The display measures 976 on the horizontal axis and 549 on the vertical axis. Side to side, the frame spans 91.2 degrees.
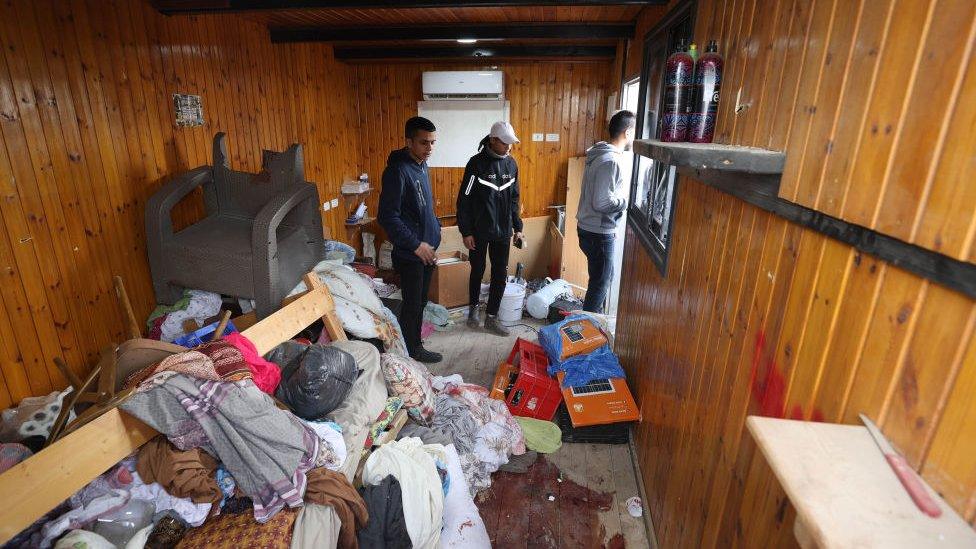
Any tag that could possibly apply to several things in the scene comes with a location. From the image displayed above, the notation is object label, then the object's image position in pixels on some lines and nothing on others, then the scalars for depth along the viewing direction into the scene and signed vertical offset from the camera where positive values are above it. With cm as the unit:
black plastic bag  186 -99
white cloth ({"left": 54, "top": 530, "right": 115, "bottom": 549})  122 -105
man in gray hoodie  321 -52
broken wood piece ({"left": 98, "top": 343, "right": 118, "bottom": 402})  167 -88
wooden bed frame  118 -91
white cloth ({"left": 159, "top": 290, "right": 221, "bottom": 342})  241 -97
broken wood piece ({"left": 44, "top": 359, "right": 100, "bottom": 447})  165 -99
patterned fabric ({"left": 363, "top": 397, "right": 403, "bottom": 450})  205 -128
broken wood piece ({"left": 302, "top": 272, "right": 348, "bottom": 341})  256 -103
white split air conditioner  522 +42
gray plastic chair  244 -60
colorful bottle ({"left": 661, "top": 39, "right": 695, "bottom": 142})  152 +11
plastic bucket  427 -154
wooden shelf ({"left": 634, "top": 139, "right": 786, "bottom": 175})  101 -6
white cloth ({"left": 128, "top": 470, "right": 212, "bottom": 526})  146 -113
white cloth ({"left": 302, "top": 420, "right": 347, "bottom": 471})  175 -113
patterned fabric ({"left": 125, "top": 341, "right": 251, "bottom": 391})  153 -81
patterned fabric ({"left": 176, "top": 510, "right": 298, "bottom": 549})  142 -120
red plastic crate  279 -152
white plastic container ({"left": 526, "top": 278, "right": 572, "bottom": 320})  434 -153
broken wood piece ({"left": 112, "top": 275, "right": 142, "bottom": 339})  229 -87
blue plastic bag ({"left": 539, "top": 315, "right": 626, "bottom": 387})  275 -134
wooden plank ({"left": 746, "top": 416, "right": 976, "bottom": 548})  55 -43
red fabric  181 -90
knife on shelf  59 -44
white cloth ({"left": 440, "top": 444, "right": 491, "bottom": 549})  194 -159
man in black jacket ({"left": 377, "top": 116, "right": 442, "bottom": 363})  313 -62
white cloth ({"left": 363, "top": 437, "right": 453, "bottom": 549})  178 -135
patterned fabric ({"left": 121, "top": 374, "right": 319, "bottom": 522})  146 -94
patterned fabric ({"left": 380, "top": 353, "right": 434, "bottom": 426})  232 -124
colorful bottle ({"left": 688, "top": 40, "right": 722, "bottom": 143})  149 +10
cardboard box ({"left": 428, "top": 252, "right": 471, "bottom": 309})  448 -144
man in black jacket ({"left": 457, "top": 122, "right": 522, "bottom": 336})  371 -63
